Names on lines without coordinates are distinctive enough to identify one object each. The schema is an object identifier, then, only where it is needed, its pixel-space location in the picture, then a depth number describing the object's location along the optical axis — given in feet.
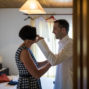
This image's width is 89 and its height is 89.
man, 4.06
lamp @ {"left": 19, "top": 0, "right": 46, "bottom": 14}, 6.28
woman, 4.75
